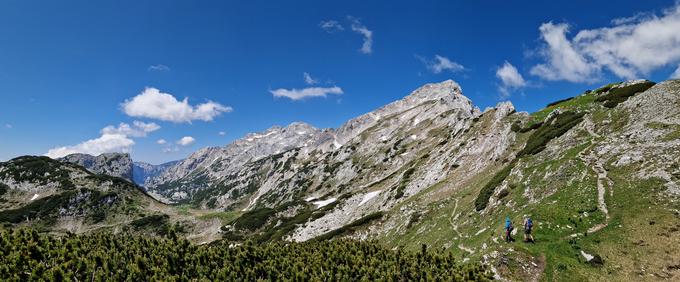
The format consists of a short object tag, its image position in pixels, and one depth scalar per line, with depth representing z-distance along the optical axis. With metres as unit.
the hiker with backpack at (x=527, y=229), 30.89
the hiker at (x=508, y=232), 32.00
